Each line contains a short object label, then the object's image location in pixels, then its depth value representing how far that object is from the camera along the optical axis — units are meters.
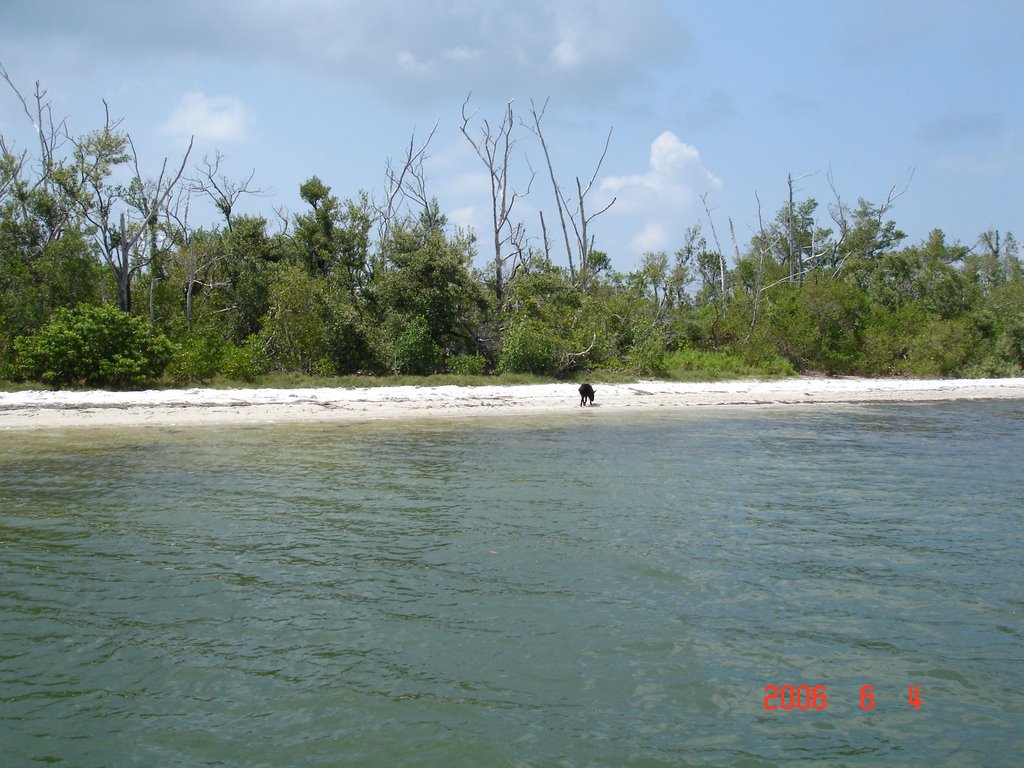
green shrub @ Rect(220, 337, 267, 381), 26.95
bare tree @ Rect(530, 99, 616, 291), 43.58
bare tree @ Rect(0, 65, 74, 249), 29.97
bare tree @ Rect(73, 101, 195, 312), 28.75
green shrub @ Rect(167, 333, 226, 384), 26.31
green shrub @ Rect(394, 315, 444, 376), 29.52
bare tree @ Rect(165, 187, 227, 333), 30.22
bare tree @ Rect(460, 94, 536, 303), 35.44
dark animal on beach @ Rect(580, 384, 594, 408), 25.53
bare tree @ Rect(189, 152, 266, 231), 36.16
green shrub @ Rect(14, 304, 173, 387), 24.34
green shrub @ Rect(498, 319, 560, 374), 30.67
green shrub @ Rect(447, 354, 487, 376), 30.53
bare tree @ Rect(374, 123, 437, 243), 41.60
